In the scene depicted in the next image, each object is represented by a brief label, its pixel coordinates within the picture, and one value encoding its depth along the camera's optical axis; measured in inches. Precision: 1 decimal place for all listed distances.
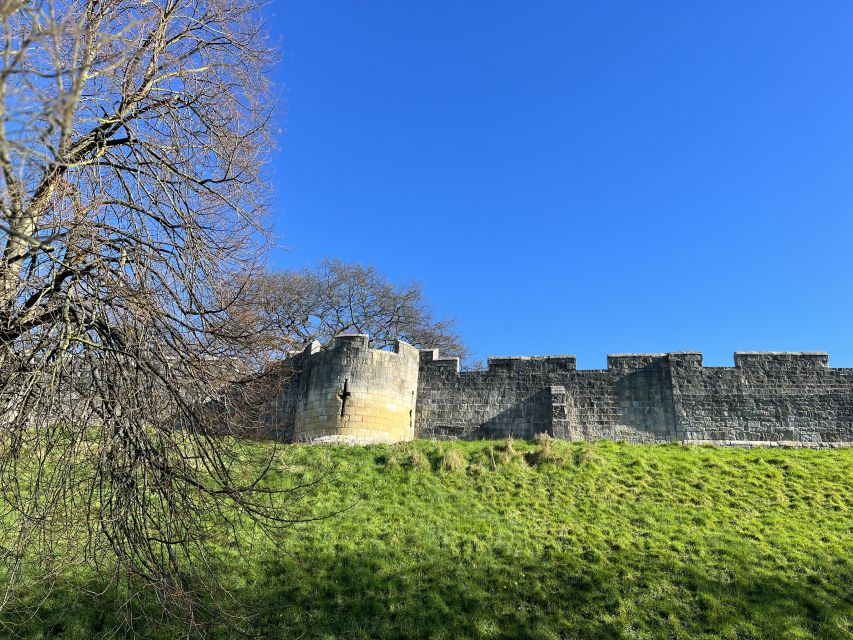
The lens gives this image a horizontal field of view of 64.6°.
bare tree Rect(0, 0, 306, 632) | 204.7
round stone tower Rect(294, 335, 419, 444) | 631.8
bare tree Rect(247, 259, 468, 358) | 1154.0
